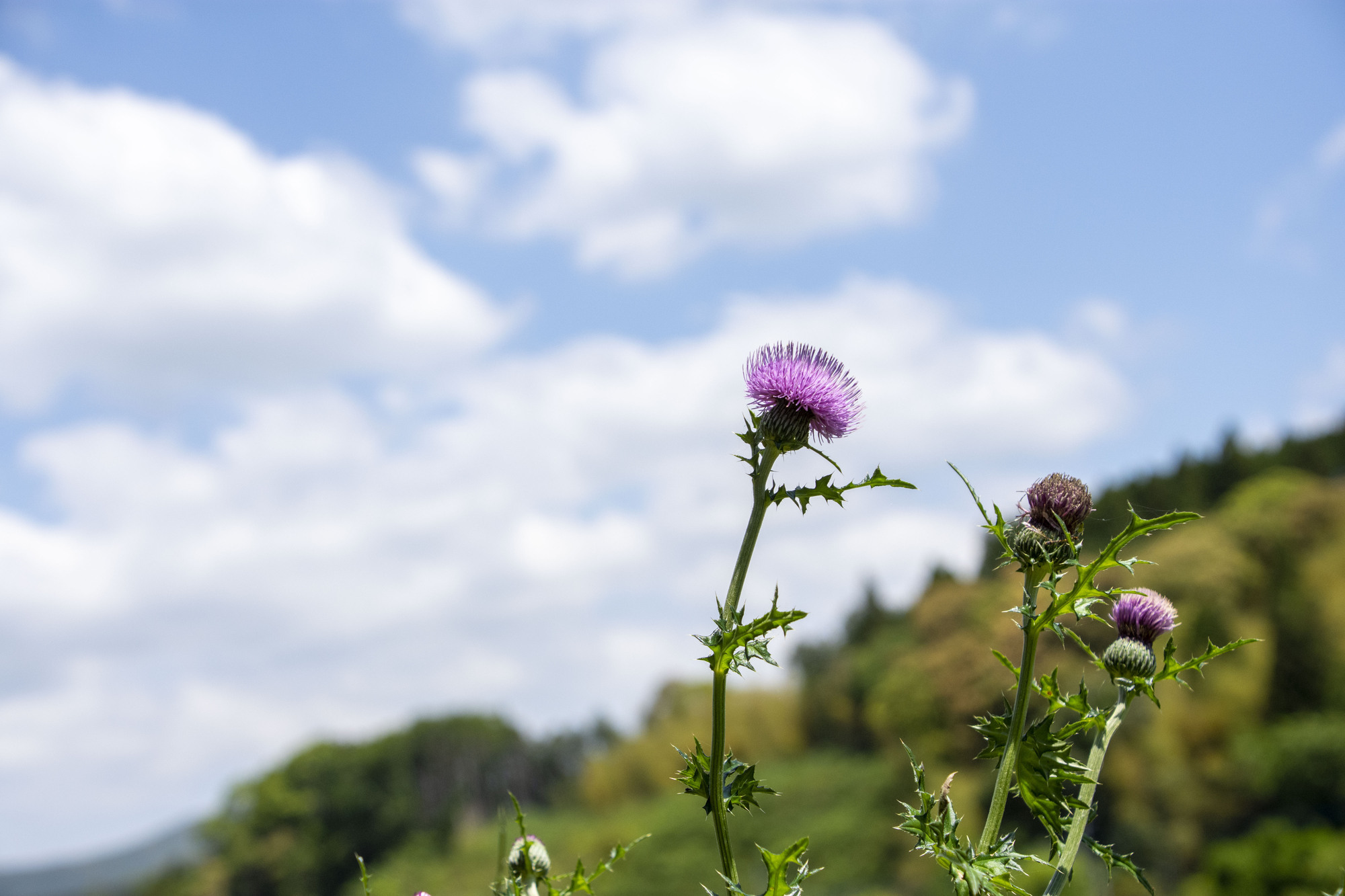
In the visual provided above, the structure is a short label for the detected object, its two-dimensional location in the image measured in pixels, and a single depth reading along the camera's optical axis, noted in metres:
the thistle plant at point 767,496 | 1.91
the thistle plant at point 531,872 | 2.03
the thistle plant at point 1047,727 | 1.96
